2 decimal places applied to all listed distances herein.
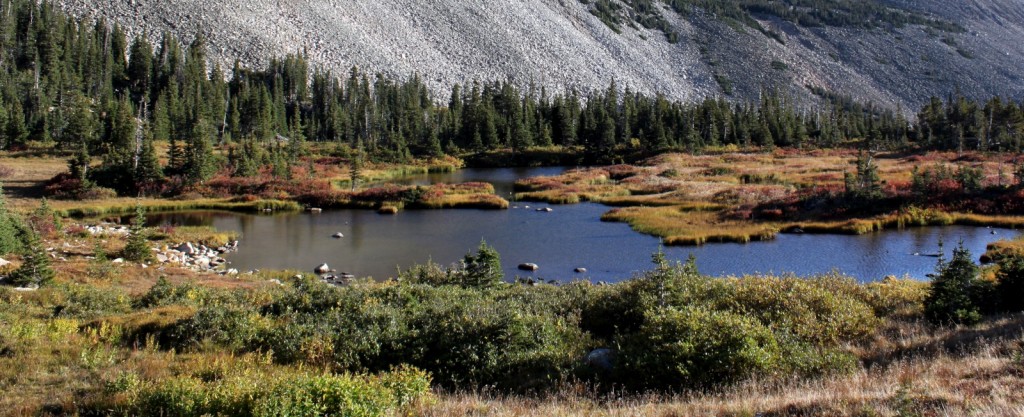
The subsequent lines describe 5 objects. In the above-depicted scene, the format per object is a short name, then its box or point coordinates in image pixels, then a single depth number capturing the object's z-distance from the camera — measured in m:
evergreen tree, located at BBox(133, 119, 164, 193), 65.06
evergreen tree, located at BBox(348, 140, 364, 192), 70.62
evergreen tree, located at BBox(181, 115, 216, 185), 67.44
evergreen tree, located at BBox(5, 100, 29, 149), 84.00
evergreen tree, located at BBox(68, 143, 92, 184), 62.97
